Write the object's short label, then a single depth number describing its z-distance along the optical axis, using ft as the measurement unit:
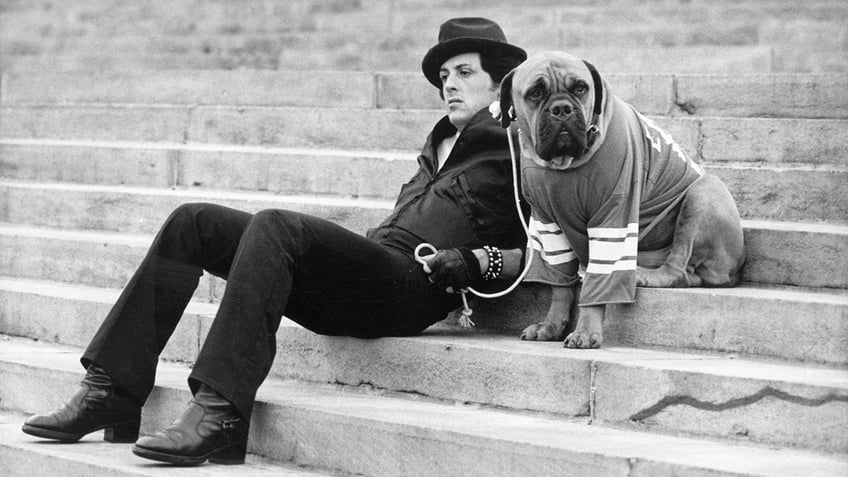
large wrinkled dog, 30.30
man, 28.60
